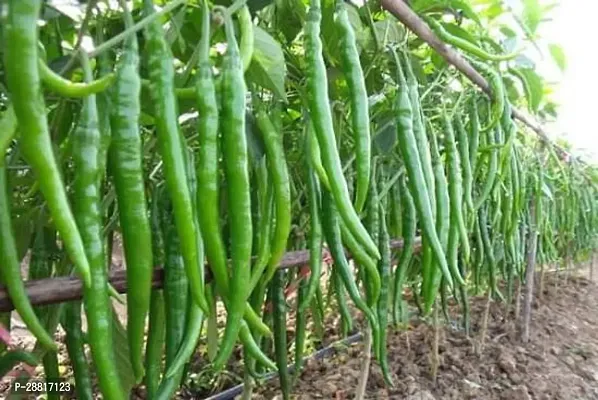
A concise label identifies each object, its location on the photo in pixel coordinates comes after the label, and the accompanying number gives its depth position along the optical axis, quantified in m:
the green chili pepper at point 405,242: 1.17
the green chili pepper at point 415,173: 0.87
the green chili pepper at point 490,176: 1.29
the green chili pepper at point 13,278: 0.51
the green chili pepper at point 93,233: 0.51
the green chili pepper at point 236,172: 0.56
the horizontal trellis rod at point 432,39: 0.90
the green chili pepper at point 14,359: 0.68
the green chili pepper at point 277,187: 0.71
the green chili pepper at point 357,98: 0.72
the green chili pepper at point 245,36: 0.60
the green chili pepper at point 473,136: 1.27
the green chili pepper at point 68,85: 0.41
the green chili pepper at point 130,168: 0.51
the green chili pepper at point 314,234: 0.94
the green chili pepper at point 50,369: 0.83
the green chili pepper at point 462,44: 0.87
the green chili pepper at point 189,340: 0.61
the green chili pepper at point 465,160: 1.17
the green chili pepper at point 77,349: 0.80
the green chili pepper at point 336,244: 0.94
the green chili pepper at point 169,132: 0.53
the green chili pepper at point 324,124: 0.65
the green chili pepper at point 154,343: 0.72
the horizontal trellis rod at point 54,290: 0.64
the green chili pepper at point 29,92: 0.38
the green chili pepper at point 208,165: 0.55
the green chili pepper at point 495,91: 1.23
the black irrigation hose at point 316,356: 2.35
